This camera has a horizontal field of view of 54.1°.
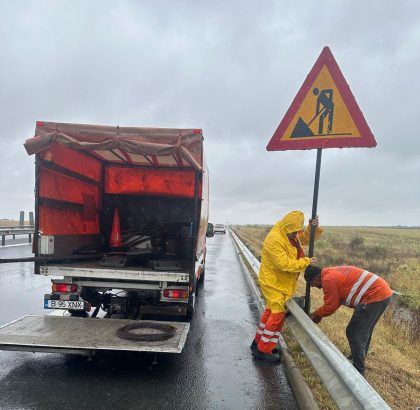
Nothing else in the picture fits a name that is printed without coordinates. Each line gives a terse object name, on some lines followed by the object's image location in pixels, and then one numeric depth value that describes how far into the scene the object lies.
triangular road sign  4.18
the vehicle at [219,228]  58.52
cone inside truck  8.33
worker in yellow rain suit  5.04
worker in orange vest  4.47
